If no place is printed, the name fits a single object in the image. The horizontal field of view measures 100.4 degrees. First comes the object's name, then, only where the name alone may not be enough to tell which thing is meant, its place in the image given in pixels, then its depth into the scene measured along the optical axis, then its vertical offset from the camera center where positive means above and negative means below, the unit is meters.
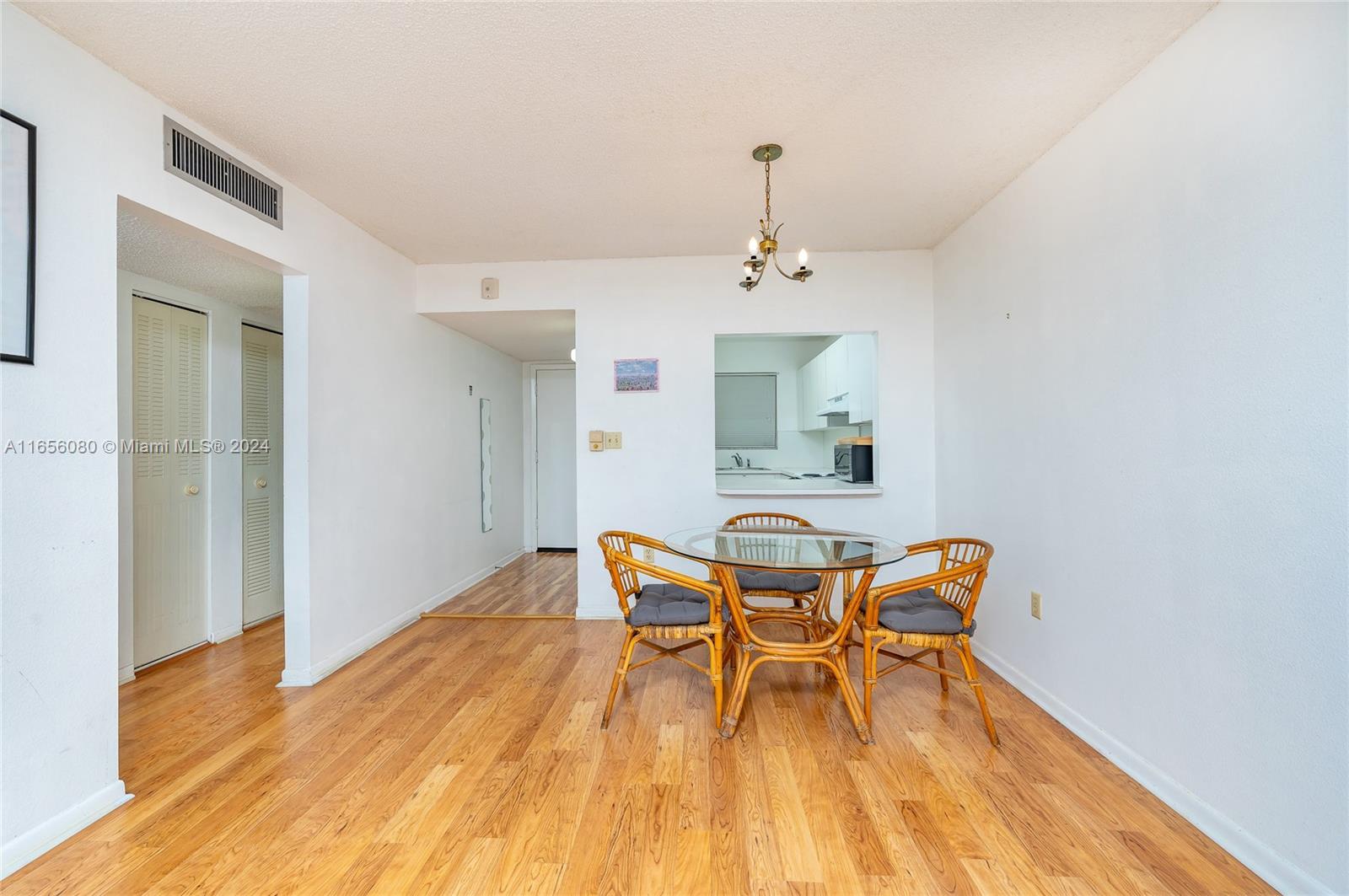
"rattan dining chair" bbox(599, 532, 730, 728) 2.35 -0.73
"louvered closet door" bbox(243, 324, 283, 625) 3.87 -0.17
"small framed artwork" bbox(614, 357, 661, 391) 3.95 +0.52
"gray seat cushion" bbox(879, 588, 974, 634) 2.28 -0.71
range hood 4.99 +0.37
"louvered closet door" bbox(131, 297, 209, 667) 3.16 -0.18
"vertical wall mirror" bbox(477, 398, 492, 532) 5.17 -0.01
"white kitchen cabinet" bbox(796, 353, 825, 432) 5.75 +0.60
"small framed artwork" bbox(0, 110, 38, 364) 1.58 +0.62
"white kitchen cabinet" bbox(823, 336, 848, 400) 4.92 +0.72
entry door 6.27 -0.10
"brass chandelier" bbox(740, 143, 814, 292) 2.36 +0.86
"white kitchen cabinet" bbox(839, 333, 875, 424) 4.46 +0.57
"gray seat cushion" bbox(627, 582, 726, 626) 2.41 -0.72
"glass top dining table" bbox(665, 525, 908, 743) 2.31 -0.62
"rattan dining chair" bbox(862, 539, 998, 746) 2.24 -0.73
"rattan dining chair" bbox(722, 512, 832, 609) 2.91 -0.72
